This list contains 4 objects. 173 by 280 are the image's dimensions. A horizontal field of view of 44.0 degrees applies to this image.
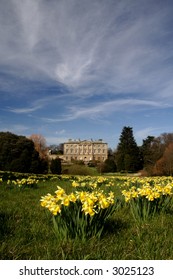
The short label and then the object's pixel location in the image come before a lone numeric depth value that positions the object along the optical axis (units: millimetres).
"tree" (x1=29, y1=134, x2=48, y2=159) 47389
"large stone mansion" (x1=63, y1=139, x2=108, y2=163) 85162
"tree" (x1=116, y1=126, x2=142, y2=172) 44536
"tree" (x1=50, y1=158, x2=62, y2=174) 32091
